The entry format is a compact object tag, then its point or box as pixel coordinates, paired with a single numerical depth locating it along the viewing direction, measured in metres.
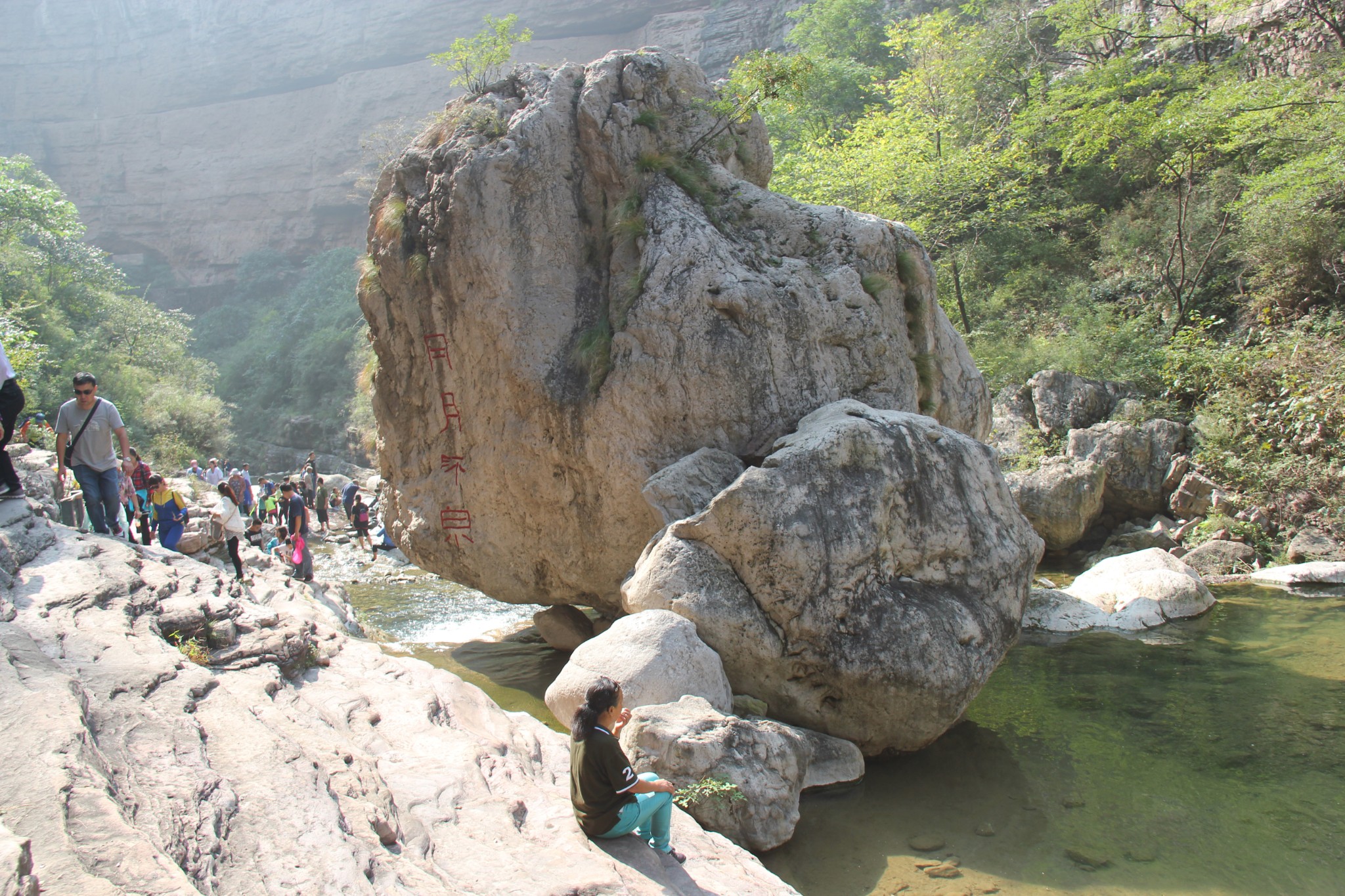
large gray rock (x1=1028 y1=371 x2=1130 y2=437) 17.73
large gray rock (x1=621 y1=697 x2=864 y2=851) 5.30
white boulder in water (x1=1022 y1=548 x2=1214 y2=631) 10.84
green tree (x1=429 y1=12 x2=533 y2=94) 10.05
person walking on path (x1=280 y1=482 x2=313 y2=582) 11.74
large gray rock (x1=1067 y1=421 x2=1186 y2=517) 15.45
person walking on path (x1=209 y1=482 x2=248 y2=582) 9.31
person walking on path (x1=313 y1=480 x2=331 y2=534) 19.77
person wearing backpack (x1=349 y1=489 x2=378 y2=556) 17.78
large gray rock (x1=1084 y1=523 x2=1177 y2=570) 14.39
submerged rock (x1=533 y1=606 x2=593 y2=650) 10.14
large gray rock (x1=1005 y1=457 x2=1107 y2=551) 14.60
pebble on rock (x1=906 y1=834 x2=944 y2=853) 5.59
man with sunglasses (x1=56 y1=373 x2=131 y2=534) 7.30
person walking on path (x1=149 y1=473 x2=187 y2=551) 9.21
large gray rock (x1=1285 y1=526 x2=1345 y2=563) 12.87
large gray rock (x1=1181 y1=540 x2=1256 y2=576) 13.28
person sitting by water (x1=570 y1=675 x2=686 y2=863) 4.02
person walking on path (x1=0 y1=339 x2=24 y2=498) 6.37
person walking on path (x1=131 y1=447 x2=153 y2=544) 9.71
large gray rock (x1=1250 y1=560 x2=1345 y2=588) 11.98
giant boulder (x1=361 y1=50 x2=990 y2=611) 8.17
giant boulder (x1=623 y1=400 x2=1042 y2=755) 6.57
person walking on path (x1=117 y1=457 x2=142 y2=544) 9.89
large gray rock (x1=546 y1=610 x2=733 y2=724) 6.03
